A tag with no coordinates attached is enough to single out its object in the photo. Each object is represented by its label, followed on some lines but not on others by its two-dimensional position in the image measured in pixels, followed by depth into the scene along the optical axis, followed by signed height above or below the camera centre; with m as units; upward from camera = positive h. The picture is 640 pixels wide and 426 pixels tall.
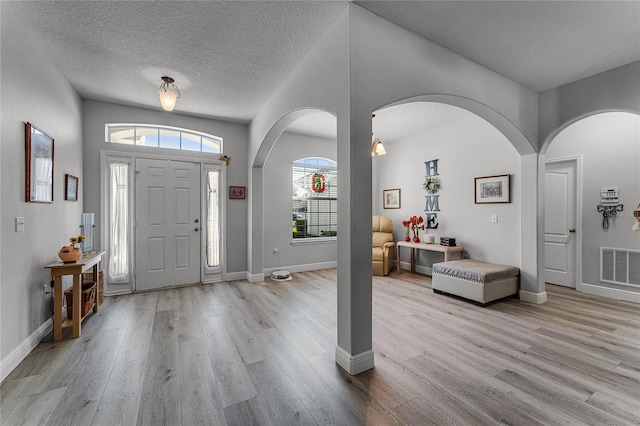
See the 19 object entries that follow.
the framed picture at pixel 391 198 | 6.07 +0.32
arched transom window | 4.24 +1.23
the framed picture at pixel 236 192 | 4.92 +0.37
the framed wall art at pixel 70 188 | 3.23 +0.30
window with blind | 5.80 +0.31
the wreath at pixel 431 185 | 5.26 +0.52
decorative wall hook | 3.81 +0.02
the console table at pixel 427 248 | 4.62 -0.62
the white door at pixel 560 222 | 4.30 -0.16
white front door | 4.28 -0.18
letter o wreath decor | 5.99 +0.64
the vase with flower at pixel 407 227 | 5.44 -0.29
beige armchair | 5.28 -0.66
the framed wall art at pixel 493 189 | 4.21 +0.37
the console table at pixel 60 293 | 2.63 -0.79
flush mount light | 3.15 +1.35
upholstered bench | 3.56 -0.93
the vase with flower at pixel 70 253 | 2.71 -0.41
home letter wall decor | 5.29 +0.40
